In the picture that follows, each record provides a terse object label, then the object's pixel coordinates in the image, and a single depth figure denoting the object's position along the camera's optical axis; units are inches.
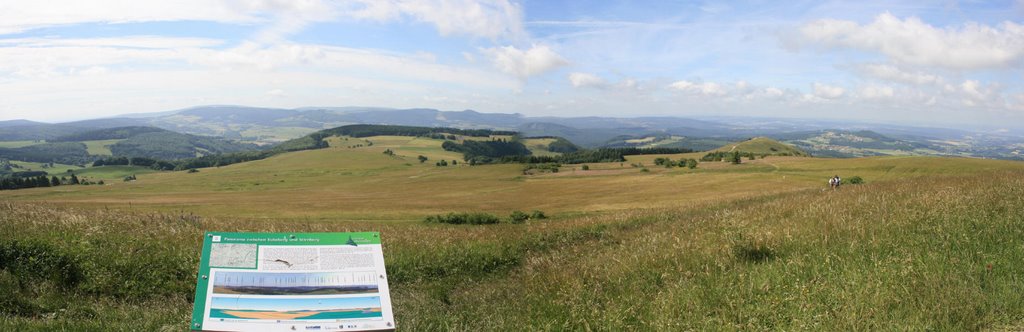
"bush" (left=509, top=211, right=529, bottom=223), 1274.6
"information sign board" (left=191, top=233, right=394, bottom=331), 206.7
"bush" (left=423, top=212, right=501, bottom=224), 1227.9
